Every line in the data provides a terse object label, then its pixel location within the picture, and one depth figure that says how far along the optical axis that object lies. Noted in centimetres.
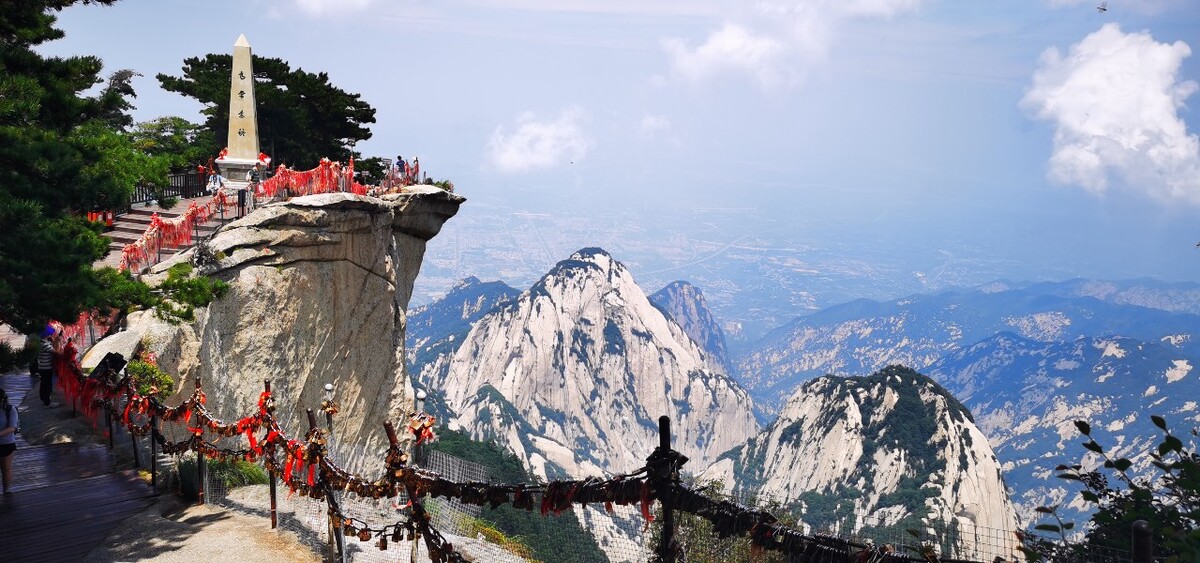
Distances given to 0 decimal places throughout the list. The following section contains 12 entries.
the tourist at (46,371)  2230
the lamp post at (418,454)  1245
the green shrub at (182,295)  2109
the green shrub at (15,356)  1731
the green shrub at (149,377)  2047
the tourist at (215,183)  3625
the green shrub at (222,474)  1678
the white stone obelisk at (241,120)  3547
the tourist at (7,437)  1612
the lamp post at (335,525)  1320
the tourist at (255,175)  3534
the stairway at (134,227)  3022
